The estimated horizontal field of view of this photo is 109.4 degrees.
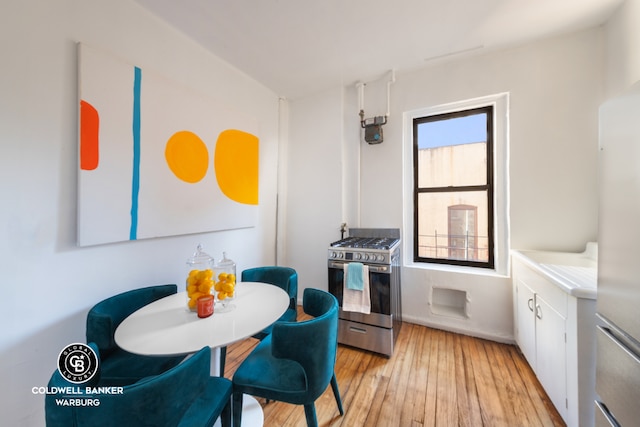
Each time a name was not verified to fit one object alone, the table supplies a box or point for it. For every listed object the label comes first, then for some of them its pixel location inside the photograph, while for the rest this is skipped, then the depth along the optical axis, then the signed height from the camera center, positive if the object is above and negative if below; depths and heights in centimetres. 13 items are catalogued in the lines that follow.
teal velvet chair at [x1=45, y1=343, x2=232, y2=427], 65 -58
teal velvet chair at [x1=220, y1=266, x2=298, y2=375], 192 -57
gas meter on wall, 270 +106
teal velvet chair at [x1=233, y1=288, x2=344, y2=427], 111 -83
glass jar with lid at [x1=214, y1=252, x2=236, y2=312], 137 -46
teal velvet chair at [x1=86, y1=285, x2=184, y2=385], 120 -81
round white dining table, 100 -57
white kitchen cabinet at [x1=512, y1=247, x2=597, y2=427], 121 -75
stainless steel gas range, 204 -73
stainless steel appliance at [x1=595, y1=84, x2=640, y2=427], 78 -18
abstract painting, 143 +45
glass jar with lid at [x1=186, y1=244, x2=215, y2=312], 128 -41
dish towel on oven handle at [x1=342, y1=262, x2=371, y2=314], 208 -71
